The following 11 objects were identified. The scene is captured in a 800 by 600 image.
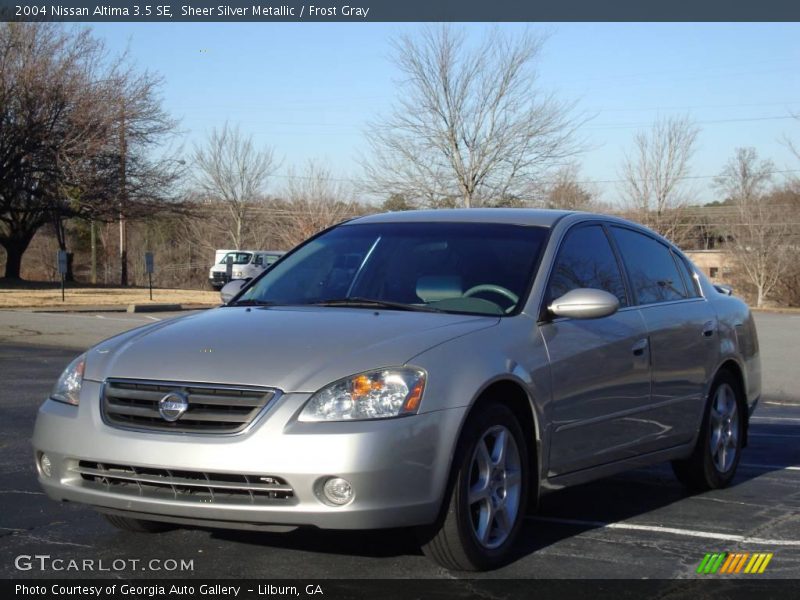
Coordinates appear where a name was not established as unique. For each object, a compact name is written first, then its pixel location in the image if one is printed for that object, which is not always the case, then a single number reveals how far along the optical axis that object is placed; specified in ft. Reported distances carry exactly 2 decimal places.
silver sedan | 14.19
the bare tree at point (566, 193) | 114.83
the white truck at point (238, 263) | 149.79
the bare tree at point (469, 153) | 110.11
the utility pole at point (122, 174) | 133.69
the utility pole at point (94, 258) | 179.85
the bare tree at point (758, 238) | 171.12
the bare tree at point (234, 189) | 185.06
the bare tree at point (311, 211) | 163.73
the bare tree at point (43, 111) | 125.70
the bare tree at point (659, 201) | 152.56
